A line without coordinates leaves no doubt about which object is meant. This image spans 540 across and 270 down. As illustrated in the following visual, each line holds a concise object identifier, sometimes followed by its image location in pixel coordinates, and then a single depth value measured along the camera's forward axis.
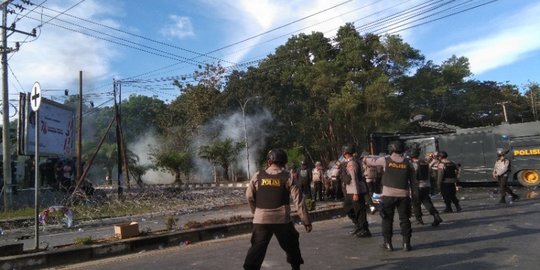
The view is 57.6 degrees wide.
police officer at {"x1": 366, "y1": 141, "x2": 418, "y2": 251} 7.73
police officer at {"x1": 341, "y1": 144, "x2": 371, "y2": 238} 9.22
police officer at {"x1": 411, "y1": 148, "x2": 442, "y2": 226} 10.66
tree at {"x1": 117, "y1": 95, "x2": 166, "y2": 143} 61.81
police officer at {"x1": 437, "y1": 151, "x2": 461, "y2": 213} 12.80
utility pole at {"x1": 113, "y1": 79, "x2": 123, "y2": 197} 22.97
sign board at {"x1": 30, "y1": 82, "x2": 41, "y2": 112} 8.92
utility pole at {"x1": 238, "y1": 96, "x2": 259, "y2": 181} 41.20
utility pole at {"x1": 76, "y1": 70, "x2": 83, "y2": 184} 22.94
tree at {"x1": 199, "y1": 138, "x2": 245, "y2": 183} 40.28
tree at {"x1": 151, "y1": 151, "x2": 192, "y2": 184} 34.88
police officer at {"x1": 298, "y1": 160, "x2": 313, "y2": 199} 17.53
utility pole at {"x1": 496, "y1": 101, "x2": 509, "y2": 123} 47.36
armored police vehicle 20.88
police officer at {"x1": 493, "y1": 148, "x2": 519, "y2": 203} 14.13
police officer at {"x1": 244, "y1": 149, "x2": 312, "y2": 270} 5.67
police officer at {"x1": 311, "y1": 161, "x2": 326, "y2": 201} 19.17
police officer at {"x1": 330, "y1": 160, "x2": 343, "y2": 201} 16.61
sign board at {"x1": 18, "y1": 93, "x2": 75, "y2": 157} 19.86
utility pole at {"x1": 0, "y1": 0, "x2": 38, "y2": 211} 19.84
